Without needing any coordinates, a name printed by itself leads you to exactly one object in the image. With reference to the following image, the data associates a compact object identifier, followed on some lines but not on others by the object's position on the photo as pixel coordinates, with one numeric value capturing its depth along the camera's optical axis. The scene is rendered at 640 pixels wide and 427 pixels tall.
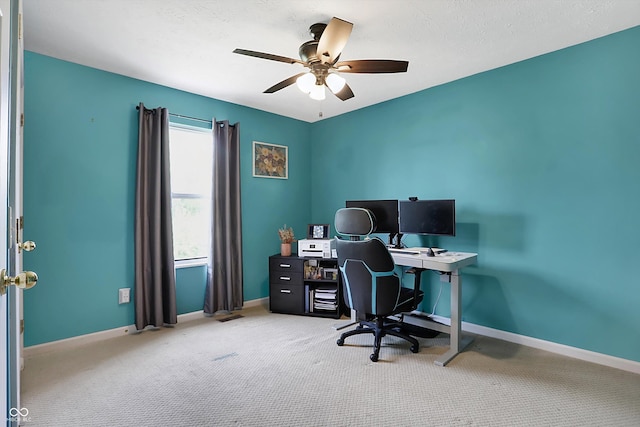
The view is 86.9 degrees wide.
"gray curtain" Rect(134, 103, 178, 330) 3.16
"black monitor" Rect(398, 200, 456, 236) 3.02
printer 3.71
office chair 2.63
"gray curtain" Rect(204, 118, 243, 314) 3.68
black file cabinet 3.66
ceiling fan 2.10
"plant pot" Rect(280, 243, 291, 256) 3.98
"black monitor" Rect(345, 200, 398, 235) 3.48
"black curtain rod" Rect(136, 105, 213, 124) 3.48
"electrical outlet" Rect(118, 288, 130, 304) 3.12
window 3.62
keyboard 3.05
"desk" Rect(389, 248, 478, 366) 2.62
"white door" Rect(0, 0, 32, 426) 0.86
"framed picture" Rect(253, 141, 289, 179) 4.19
